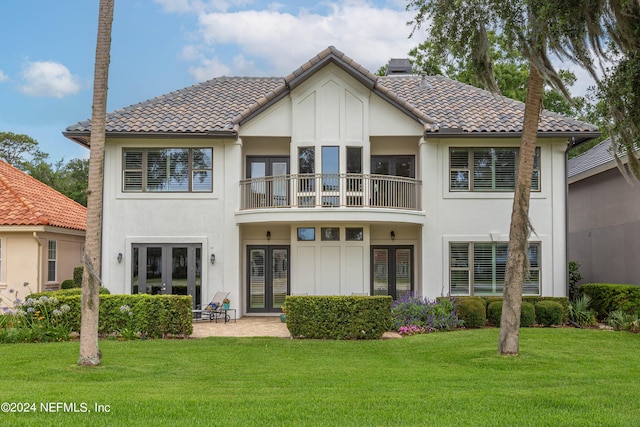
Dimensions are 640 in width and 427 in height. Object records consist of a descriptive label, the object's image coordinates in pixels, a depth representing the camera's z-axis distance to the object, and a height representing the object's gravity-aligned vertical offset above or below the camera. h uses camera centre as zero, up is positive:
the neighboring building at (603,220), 19.72 +1.10
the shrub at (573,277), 20.67 -0.83
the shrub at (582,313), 17.58 -1.73
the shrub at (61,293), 15.40 -1.03
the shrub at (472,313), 16.84 -1.64
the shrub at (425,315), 16.42 -1.65
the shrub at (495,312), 17.20 -1.63
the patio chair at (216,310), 18.31 -1.67
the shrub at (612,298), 17.06 -1.28
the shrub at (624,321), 16.12 -1.81
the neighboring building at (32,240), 19.80 +0.43
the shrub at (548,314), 17.27 -1.69
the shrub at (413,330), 16.00 -1.98
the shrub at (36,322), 14.32 -1.63
